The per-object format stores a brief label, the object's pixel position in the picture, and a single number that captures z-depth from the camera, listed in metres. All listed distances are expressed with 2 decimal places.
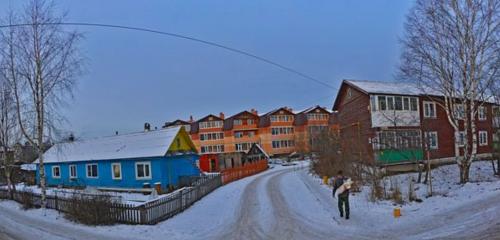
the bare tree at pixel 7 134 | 28.73
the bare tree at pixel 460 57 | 20.28
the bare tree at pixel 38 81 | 22.16
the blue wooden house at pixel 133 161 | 30.45
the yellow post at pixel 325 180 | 25.48
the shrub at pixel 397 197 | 15.77
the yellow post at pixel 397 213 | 13.35
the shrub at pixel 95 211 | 15.77
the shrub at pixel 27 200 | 24.03
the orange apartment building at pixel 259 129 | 81.12
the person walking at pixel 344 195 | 13.46
